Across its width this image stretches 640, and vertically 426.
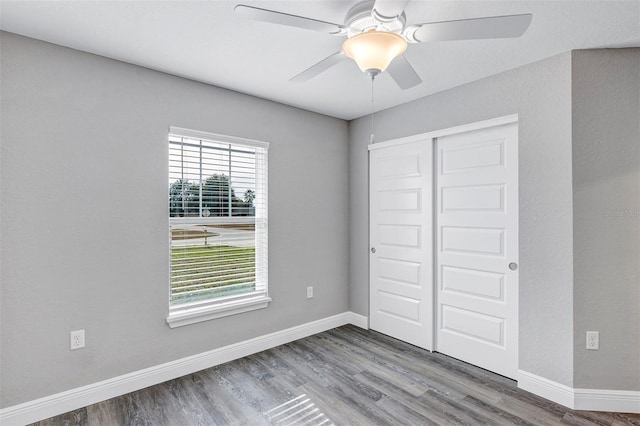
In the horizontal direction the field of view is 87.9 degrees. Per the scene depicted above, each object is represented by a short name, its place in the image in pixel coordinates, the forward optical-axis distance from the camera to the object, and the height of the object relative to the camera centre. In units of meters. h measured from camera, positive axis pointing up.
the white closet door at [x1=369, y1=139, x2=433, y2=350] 3.18 -0.29
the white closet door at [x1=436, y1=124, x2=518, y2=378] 2.61 -0.29
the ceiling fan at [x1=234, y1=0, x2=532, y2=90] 1.36 +0.80
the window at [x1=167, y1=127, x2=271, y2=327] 2.72 -0.10
